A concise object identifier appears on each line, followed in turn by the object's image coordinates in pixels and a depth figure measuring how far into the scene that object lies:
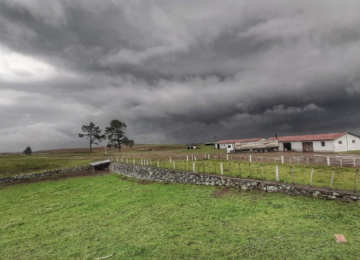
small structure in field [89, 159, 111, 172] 50.25
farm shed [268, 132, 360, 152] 47.47
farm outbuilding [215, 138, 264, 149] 90.56
